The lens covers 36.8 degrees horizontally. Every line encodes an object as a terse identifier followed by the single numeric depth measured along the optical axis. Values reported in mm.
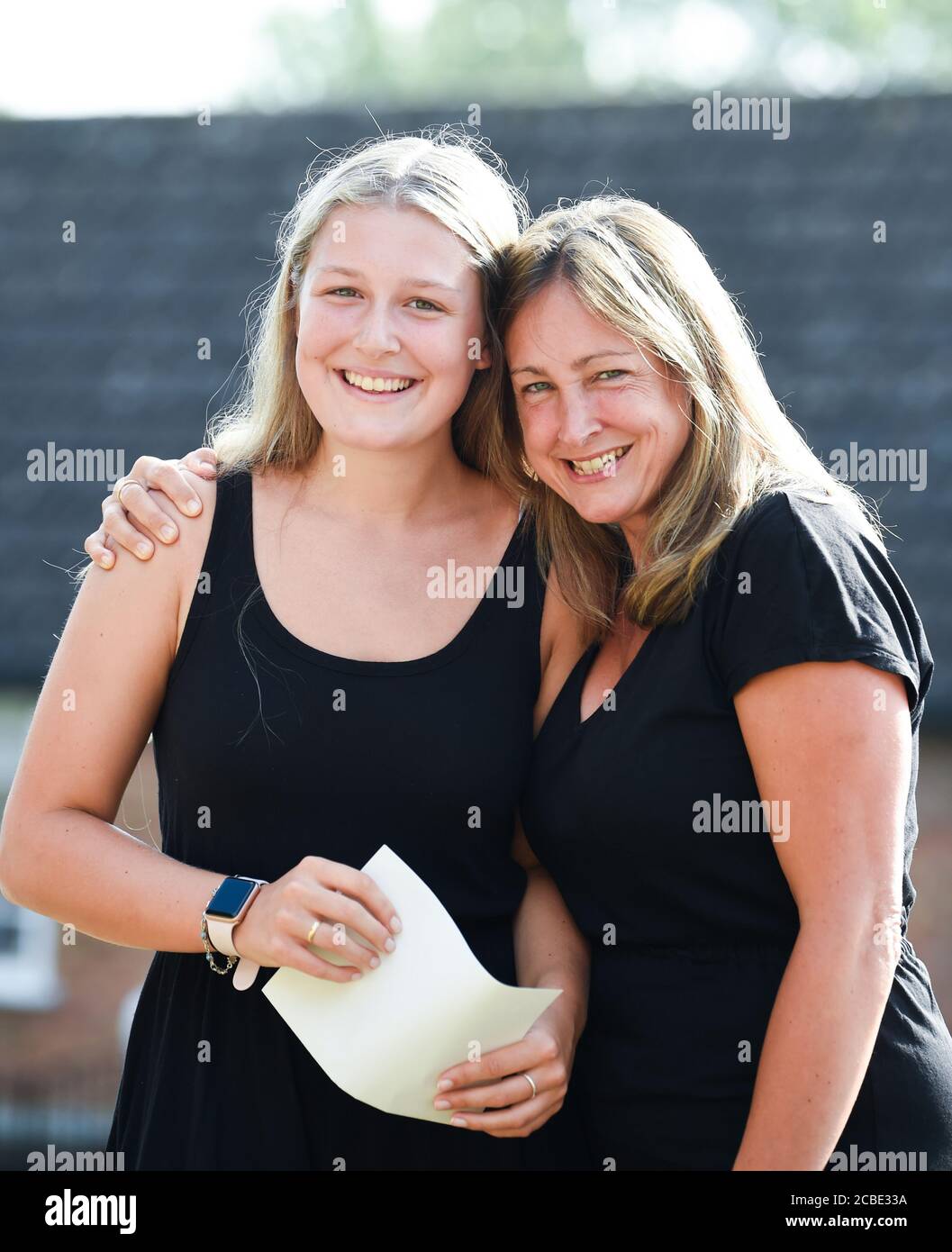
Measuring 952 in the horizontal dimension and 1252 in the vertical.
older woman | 2330
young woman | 2578
